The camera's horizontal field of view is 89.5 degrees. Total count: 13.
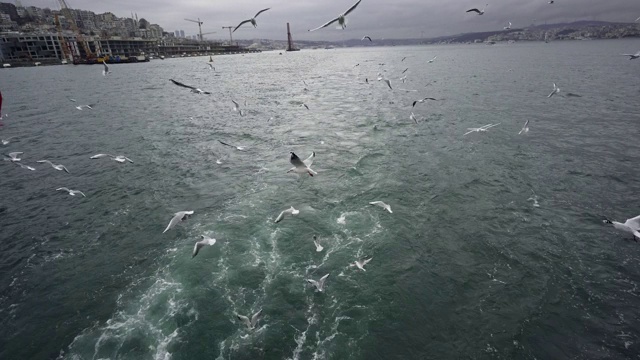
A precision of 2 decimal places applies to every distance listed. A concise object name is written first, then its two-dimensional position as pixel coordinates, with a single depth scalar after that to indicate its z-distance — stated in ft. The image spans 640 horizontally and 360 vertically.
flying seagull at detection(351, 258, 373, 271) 36.91
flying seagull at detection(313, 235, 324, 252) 41.12
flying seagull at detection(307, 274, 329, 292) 34.22
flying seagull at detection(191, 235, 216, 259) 37.06
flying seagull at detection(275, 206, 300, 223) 42.22
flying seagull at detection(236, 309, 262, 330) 29.67
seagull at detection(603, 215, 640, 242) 38.38
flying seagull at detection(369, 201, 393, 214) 47.54
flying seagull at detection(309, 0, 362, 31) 39.70
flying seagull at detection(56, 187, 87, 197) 56.47
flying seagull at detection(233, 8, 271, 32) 53.55
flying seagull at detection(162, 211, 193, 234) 40.33
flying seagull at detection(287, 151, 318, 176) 40.53
